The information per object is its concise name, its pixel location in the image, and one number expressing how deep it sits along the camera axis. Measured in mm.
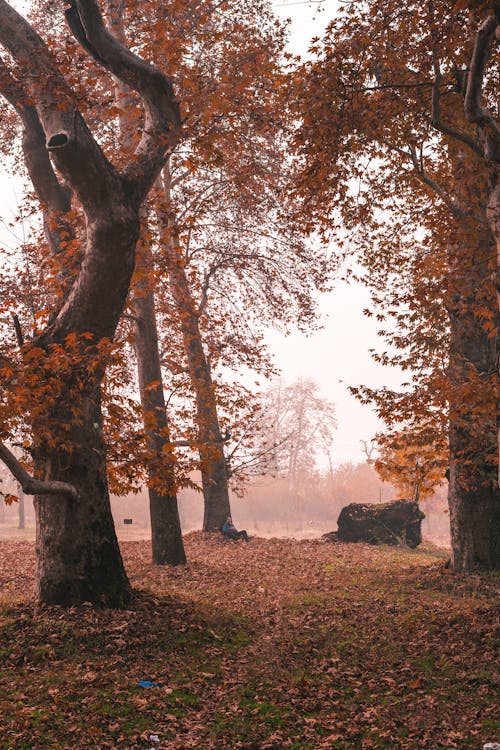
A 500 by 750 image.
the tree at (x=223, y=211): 10266
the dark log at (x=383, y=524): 22734
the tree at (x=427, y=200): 9172
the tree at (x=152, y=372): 13788
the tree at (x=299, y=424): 55312
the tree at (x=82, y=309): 8695
